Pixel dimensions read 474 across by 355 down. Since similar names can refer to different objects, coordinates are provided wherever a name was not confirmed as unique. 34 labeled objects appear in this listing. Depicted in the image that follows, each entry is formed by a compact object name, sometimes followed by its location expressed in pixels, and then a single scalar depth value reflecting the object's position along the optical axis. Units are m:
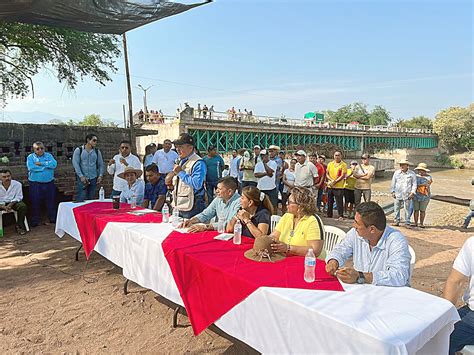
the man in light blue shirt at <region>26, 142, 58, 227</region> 6.07
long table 1.51
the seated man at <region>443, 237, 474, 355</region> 1.94
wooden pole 10.03
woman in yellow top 2.59
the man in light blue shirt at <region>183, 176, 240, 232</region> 3.29
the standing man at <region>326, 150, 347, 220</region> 7.66
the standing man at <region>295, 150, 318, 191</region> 7.41
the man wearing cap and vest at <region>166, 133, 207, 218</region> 3.69
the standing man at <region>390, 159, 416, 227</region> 7.00
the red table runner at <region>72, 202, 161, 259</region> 3.62
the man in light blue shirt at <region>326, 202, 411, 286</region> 2.04
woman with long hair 3.01
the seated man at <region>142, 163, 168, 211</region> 4.65
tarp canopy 4.09
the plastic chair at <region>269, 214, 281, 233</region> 3.62
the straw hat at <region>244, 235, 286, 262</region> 2.37
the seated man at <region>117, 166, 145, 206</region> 4.84
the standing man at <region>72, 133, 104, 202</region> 6.37
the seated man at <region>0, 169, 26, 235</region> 5.75
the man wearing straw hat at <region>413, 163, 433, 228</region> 7.21
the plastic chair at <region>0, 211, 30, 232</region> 5.61
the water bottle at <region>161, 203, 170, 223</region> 3.48
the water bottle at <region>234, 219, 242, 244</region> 2.81
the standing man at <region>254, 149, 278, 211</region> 6.80
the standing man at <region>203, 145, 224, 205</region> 7.23
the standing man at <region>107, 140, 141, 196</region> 5.54
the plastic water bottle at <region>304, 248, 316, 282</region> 2.03
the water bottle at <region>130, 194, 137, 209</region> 4.41
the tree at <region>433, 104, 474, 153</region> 51.53
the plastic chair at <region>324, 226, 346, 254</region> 3.26
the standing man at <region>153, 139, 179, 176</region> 7.32
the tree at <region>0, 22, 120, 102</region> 8.93
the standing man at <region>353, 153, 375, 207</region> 7.43
